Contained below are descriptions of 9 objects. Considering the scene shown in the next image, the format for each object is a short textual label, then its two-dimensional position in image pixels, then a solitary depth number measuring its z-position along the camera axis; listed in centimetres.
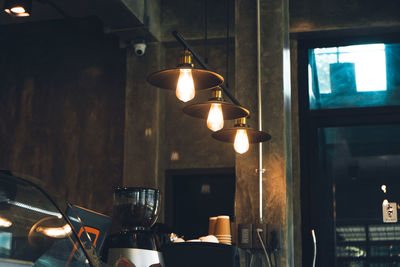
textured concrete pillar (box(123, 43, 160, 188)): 639
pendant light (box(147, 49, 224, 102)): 346
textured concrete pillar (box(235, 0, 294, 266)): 472
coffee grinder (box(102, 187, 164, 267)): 223
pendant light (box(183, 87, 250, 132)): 387
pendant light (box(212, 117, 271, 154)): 419
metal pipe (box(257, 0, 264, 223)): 472
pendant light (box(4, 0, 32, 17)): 549
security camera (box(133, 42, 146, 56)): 641
